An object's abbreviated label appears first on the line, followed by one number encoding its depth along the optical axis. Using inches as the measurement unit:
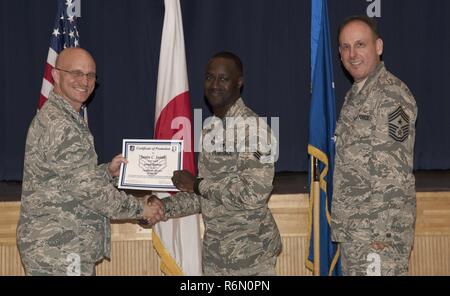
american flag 177.5
